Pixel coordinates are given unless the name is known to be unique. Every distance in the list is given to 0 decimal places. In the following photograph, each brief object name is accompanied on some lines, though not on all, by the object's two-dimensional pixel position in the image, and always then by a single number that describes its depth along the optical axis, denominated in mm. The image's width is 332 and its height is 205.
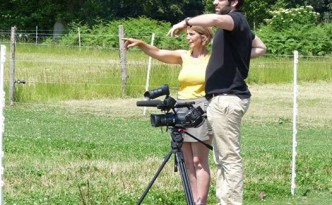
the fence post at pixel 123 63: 28107
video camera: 8935
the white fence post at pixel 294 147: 12993
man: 9509
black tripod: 8935
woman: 10614
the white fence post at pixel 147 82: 25937
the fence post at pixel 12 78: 27210
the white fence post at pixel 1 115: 9646
